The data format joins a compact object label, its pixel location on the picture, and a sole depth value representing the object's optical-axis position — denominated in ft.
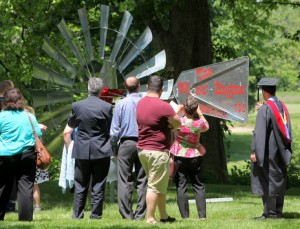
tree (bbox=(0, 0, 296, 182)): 98.97
